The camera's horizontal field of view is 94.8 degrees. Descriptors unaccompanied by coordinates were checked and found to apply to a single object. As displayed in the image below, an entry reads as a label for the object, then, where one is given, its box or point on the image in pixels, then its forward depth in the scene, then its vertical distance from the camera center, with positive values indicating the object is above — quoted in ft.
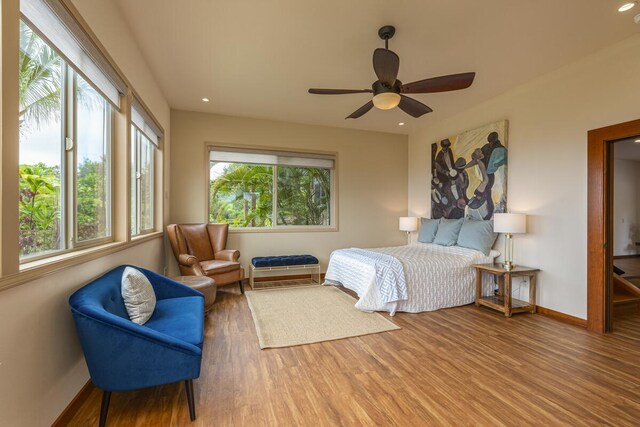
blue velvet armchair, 4.84 -2.42
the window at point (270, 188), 16.44 +1.49
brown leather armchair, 12.46 -1.85
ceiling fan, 7.86 +3.91
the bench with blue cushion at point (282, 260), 15.03 -2.47
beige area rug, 9.30 -3.85
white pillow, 6.54 -1.91
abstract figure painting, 13.30 +2.07
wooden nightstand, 11.07 -3.12
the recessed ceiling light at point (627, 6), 7.48 +5.39
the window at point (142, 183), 10.77 +1.20
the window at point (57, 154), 4.85 +1.19
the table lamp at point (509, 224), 11.42 -0.39
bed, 11.27 -2.63
